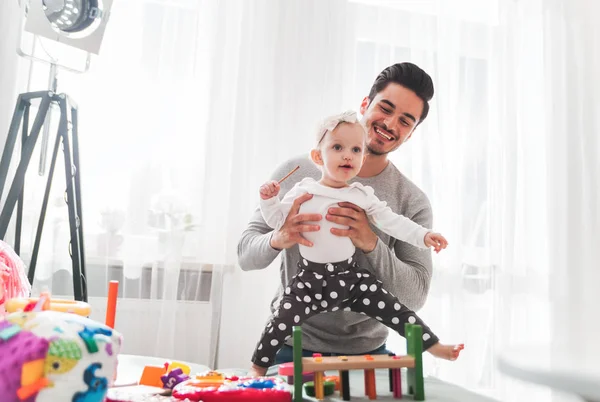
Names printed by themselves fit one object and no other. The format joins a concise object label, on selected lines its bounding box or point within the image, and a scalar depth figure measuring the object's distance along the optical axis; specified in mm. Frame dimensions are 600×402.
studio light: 1424
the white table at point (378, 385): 965
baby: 1113
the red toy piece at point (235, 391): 846
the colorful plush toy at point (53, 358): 661
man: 1300
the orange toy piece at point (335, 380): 995
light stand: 1401
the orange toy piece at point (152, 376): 1021
